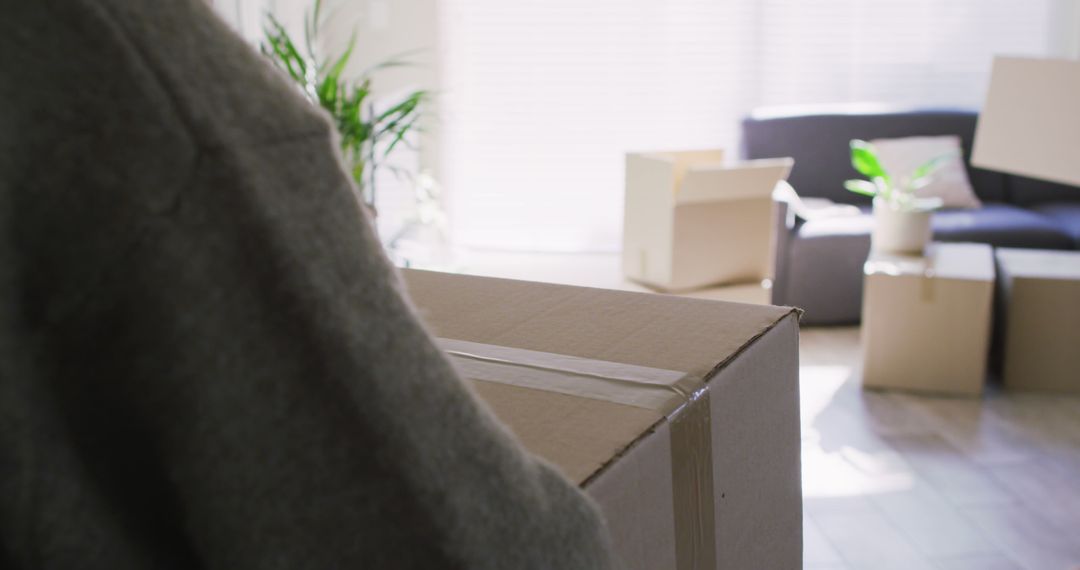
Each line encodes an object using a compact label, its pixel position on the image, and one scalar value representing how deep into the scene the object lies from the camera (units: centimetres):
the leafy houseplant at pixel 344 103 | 284
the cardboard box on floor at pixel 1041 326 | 306
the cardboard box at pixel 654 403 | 61
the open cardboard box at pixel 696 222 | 280
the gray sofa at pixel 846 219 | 382
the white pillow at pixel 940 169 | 425
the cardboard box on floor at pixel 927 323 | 301
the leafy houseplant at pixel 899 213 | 321
